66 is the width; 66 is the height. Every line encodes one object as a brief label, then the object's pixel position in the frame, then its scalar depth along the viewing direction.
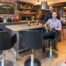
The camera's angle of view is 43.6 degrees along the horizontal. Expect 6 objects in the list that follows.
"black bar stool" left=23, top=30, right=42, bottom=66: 1.83
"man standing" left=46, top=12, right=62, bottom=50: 2.62
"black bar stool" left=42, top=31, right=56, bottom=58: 2.49
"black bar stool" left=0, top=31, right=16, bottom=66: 1.76
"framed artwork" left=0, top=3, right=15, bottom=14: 4.86
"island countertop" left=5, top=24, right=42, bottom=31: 2.39
